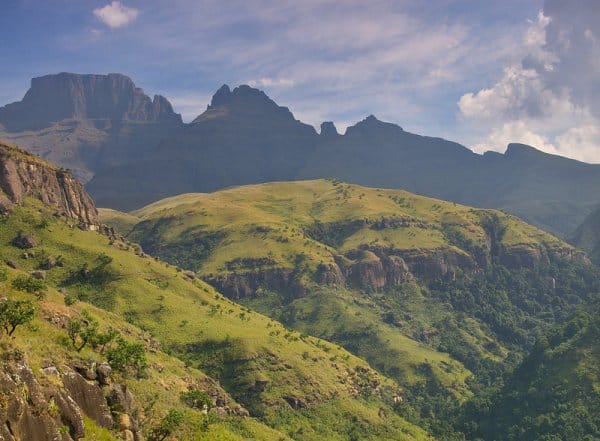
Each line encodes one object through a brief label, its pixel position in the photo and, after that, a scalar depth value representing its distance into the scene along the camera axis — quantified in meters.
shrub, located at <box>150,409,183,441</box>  82.19
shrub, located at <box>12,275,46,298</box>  106.94
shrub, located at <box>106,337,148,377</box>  89.38
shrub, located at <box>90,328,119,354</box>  91.54
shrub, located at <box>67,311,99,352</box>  86.87
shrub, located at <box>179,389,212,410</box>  114.09
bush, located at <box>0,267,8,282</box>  112.57
